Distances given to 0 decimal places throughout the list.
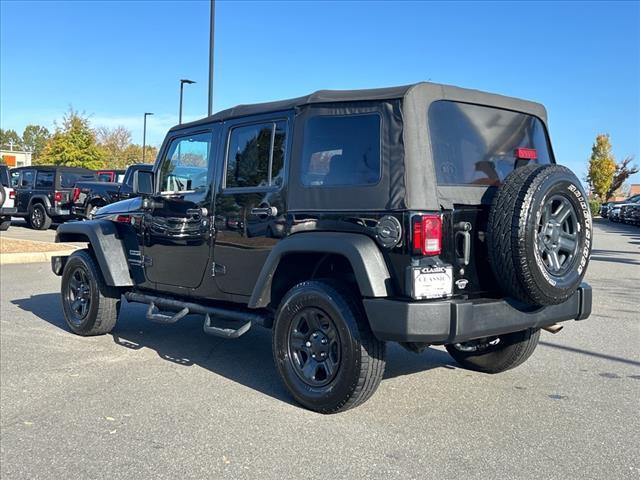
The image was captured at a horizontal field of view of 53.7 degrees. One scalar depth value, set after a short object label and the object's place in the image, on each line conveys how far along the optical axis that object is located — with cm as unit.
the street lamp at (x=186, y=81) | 2611
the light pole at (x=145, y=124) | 4733
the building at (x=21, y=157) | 8222
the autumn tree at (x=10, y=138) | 12031
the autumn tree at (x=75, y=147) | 4094
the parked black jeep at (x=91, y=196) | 1788
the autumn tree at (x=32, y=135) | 12562
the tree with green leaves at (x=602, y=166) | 5247
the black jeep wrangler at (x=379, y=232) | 380
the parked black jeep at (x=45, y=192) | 1902
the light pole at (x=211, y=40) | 1755
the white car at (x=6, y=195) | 1769
